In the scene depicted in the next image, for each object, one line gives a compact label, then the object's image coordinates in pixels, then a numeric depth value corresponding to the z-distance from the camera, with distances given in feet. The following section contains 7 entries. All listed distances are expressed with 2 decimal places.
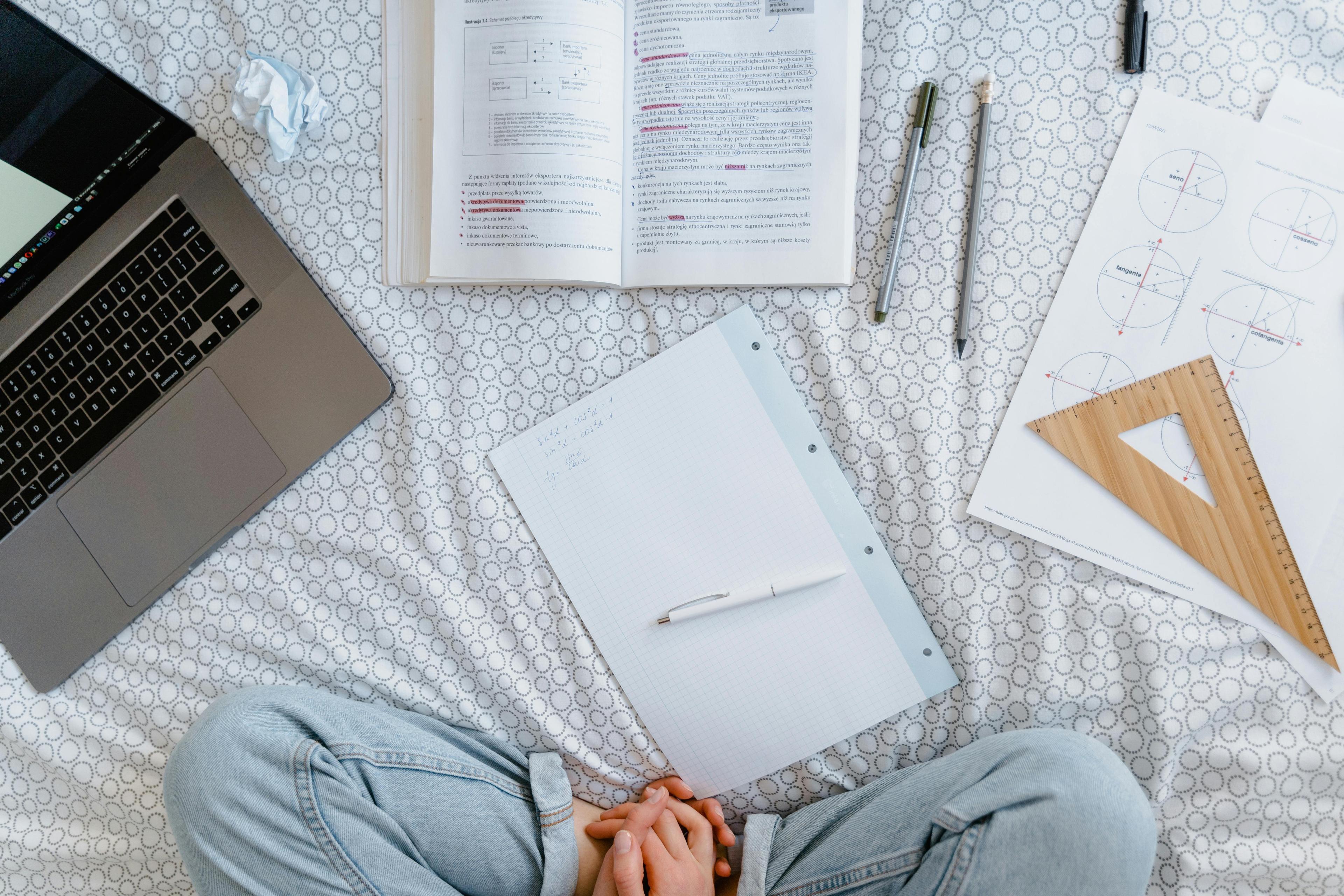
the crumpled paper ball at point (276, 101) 2.27
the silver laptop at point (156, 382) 2.35
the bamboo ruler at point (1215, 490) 2.15
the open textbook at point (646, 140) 2.25
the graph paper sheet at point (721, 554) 2.28
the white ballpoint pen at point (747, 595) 2.25
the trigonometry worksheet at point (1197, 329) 2.15
